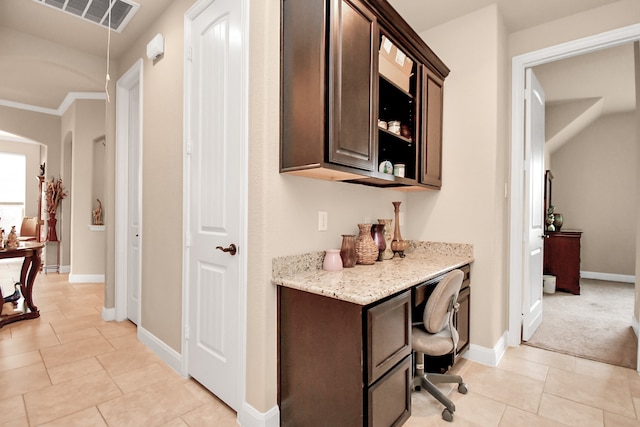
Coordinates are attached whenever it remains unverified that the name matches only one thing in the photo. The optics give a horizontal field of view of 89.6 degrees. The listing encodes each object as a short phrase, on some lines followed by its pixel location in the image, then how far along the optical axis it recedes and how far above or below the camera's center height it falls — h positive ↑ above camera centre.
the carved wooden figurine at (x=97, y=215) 5.48 -0.08
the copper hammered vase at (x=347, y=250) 2.04 -0.24
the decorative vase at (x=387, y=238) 2.49 -0.20
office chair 1.81 -0.67
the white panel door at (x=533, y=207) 2.96 +0.07
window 7.21 +0.48
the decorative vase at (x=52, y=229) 5.95 -0.35
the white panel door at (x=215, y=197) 1.88 +0.09
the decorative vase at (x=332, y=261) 1.92 -0.29
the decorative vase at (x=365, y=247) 2.19 -0.24
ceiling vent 2.58 +1.67
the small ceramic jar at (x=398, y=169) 2.40 +0.33
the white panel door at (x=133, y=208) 3.25 +0.03
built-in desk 1.41 -0.64
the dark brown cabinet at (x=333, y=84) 1.58 +0.67
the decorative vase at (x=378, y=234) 2.40 -0.16
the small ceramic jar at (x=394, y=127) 2.40 +0.64
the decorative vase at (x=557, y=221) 5.26 -0.11
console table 3.40 -0.74
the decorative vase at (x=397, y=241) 2.61 -0.23
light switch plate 2.02 -0.05
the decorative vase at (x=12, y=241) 3.43 -0.33
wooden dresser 4.77 -0.67
